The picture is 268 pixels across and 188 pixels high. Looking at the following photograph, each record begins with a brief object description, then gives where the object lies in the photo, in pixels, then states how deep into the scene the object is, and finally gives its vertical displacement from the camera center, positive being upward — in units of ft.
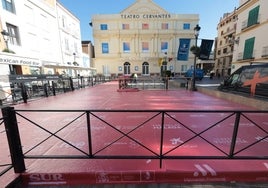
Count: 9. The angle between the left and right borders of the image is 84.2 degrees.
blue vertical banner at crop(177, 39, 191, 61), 37.70 +5.28
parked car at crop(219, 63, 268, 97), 21.43 -1.80
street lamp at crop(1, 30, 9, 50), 32.98 +8.22
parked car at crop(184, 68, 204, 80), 72.35 -2.15
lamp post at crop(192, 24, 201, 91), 35.29 +8.69
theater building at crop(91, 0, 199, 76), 97.40 +20.85
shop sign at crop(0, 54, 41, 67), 25.71 +2.16
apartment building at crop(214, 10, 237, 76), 97.86 +18.54
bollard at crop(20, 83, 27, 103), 25.30 -3.86
